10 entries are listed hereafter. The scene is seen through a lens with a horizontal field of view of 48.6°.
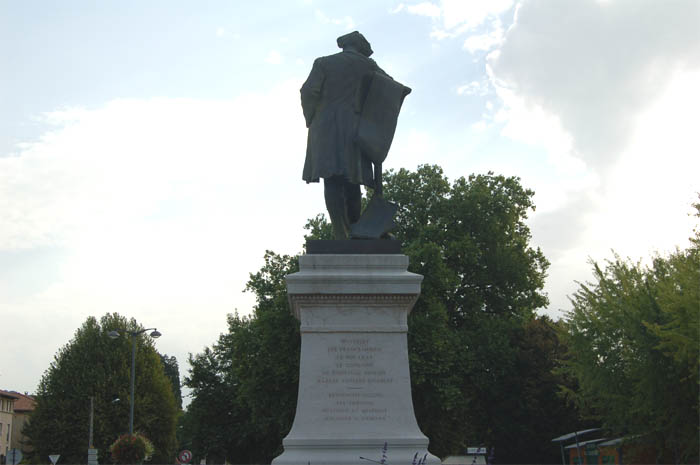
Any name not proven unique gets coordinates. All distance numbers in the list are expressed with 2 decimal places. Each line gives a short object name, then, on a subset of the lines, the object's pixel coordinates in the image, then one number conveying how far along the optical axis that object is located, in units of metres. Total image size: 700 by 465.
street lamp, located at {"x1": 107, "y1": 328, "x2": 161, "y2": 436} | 34.67
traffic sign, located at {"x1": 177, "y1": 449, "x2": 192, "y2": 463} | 31.42
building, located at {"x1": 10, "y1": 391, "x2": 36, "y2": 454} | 80.24
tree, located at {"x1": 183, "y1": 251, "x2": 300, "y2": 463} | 30.48
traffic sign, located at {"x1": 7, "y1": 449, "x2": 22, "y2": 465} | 26.94
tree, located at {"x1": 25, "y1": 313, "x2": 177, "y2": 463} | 50.88
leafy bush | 27.47
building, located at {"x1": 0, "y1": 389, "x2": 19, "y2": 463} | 72.06
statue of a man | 10.36
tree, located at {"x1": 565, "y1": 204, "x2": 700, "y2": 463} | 18.12
